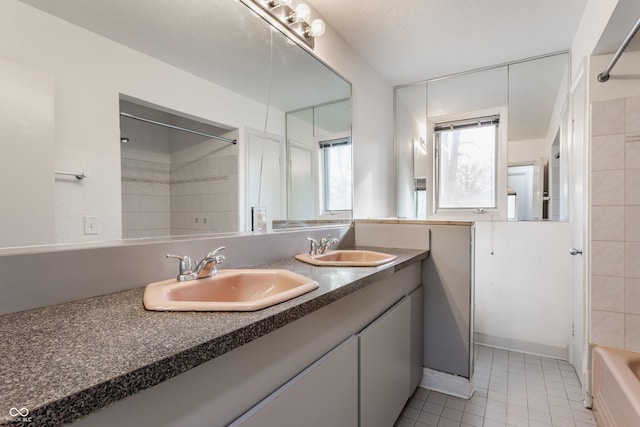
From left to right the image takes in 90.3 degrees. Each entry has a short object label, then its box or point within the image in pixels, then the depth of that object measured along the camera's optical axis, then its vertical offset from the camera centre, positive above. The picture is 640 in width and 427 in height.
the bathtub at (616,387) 1.34 -0.82
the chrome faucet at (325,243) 1.85 -0.20
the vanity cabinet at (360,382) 0.84 -0.60
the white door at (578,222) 1.94 -0.08
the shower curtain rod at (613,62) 1.32 +0.75
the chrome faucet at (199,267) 1.08 -0.20
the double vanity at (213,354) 0.48 -0.27
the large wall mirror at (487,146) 2.49 +0.58
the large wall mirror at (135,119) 0.83 +0.31
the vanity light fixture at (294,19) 1.68 +1.07
